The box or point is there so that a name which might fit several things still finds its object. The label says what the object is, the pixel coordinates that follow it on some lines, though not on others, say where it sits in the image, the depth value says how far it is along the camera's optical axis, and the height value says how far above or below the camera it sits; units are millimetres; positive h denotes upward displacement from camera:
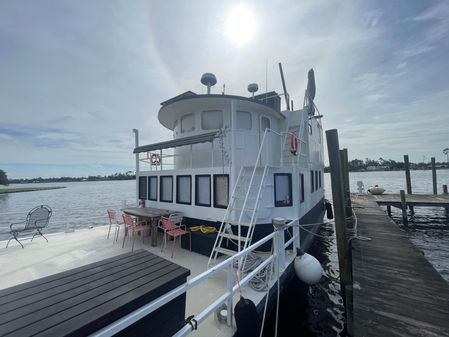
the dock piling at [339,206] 5434 -804
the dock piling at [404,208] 14027 -2156
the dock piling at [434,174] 19062 +21
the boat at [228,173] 6258 +180
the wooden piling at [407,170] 18152 +402
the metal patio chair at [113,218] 7531 -1307
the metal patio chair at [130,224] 6793 -1417
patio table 6803 -1109
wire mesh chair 7120 -1305
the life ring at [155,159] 9412 +923
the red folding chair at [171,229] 6347 -1526
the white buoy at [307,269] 5160 -2211
